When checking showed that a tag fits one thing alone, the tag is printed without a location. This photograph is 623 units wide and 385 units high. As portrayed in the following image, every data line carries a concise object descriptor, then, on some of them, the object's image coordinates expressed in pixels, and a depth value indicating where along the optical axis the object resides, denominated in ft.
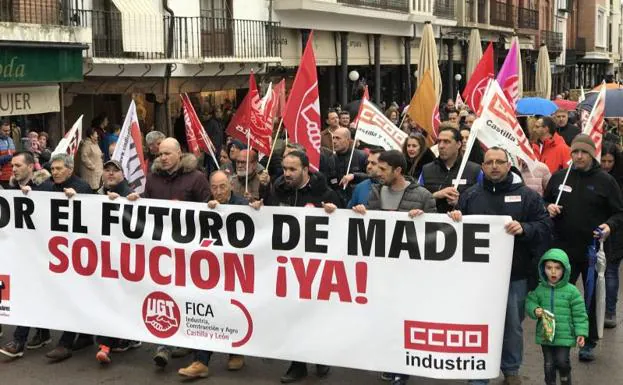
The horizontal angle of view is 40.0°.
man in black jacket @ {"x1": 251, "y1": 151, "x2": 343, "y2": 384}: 21.09
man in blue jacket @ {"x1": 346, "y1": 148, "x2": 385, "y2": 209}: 21.61
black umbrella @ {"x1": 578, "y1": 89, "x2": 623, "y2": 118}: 48.21
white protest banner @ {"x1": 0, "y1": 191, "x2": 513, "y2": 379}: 18.94
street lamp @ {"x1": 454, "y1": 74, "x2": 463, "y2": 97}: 120.57
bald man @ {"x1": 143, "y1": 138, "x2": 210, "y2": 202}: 22.74
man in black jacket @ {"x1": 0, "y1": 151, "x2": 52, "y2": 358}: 23.00
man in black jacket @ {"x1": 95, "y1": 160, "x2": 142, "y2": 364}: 23.04
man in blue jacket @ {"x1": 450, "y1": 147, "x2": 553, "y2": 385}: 19.24
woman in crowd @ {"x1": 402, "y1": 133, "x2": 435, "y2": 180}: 28.19
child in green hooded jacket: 18.78
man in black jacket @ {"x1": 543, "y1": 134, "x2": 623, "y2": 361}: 21.80
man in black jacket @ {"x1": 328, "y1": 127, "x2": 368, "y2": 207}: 31.17
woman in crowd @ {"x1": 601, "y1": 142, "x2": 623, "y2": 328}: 23.56
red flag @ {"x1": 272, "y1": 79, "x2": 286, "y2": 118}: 38.57
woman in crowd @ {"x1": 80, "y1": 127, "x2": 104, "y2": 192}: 43.24
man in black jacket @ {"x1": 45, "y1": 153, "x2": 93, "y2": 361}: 22.57
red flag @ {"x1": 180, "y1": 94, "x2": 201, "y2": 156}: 35.12
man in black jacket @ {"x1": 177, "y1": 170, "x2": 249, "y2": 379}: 20.94
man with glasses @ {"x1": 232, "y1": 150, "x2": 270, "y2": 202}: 27.27
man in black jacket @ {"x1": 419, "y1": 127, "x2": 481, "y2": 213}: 23.20
